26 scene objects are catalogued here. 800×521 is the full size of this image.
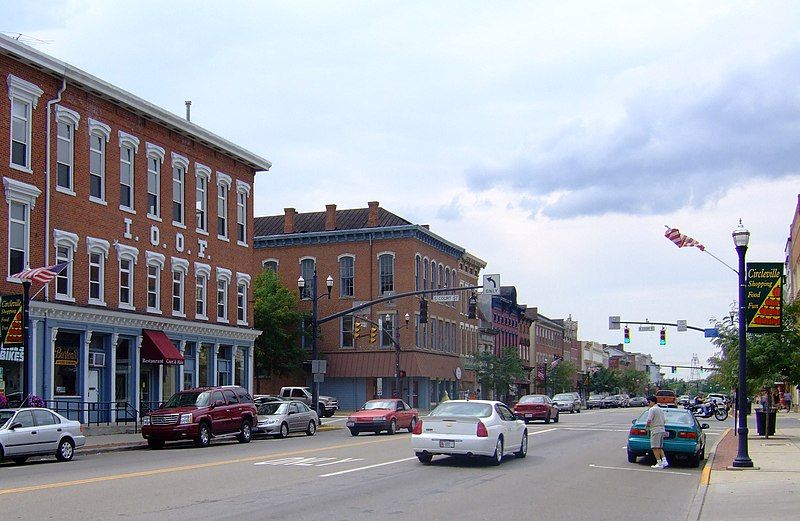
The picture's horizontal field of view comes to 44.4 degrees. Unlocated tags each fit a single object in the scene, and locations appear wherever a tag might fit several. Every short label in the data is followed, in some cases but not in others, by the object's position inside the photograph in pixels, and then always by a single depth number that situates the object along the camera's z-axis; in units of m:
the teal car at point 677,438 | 22.31
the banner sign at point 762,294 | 22.30
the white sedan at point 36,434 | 22.27
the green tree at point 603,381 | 135.38
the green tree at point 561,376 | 107.38
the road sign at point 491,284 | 41.22
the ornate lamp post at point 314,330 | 40.88
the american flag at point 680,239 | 26.61
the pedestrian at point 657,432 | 21.69
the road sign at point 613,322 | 63.46
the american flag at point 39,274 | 29.11
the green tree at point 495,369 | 80.38
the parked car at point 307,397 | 54.53
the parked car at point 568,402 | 68.31
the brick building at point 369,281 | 70.19
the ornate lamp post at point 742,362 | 20.83
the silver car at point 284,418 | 35.06
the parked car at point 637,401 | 105.06
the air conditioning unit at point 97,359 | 37.12
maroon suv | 29.38
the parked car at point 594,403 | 91.12
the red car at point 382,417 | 35.59
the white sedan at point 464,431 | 20.86
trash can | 32.97
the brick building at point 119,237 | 33.75
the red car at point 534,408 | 46.16
